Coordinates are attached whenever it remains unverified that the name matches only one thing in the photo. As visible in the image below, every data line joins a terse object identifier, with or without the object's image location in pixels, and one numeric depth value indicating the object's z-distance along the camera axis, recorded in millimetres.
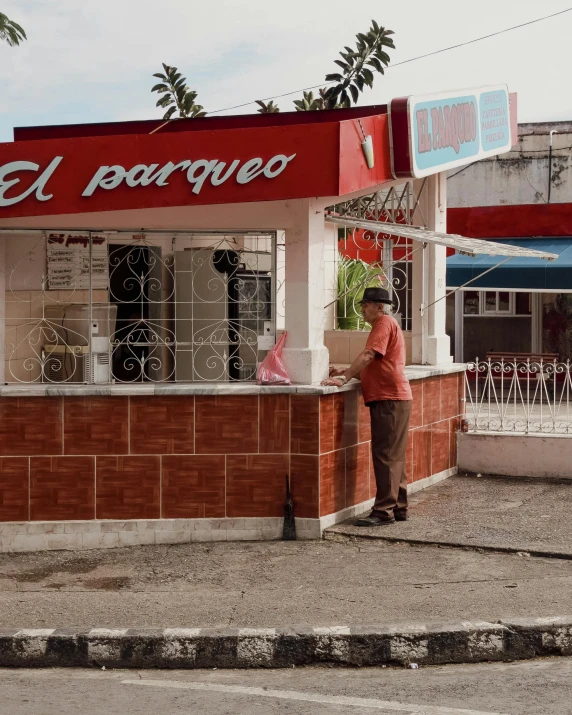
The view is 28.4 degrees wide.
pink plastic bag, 8289
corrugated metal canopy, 9102
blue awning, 16875
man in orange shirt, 8570
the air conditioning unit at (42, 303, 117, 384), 8414
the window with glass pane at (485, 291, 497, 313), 19906
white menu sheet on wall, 8406
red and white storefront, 7855
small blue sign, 10961
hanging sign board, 8844
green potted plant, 12227
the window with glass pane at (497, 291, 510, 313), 19844
